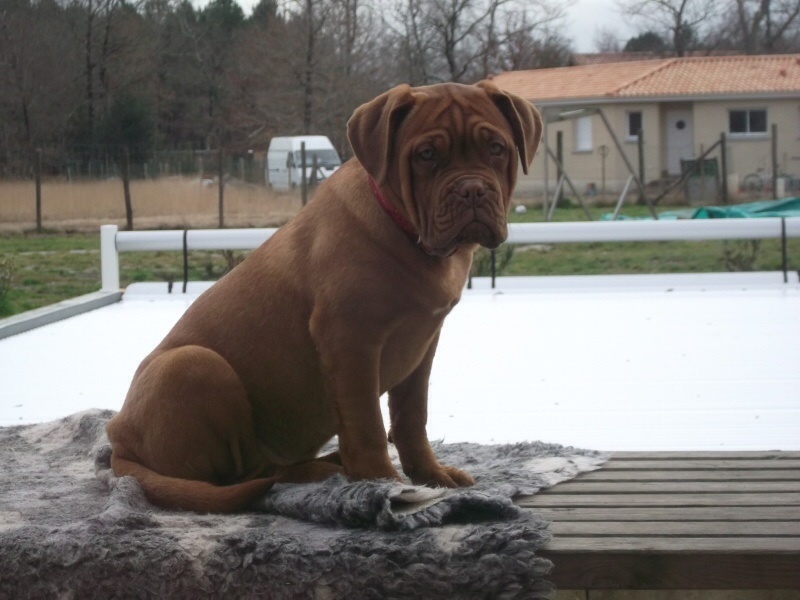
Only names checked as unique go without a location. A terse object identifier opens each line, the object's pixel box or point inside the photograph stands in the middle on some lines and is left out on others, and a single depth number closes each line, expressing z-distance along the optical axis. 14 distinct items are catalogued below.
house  29.33
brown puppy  2.73
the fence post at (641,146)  23.58
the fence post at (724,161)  22.61
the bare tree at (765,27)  34.34
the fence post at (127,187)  18.30
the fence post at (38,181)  17.47
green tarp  15.20
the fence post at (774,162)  21.77
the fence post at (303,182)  18.52
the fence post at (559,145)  22.52
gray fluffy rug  2.51
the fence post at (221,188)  18.62
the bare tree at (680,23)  34.66
